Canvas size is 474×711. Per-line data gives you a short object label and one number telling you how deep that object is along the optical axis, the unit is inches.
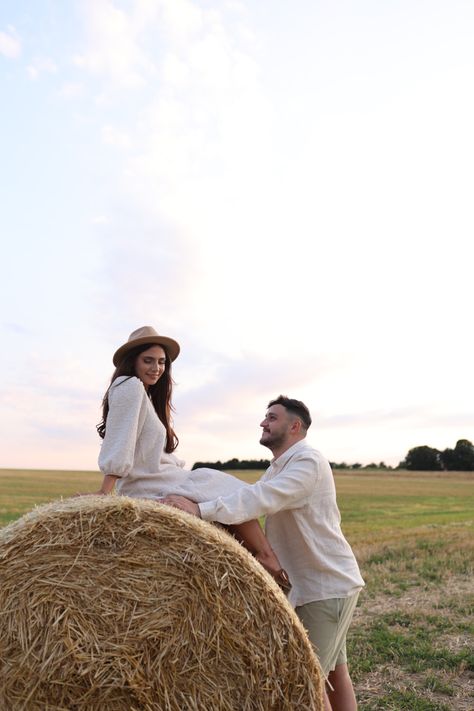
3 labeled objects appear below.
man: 162.9
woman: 161.6
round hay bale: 138.6
